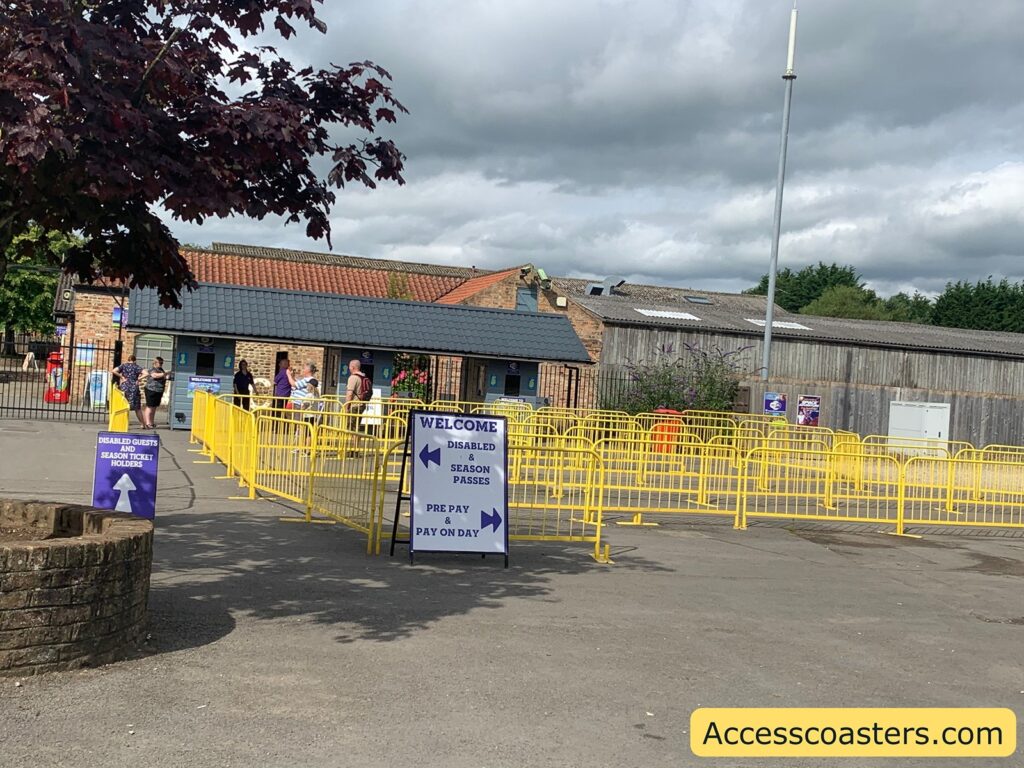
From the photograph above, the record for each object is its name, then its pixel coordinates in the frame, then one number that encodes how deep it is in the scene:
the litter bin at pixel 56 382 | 31.40
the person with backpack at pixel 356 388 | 19.94
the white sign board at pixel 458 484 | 9.98
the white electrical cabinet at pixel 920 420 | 31.01
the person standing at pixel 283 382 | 21.72
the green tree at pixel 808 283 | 116.38
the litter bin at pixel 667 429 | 18.32
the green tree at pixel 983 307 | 80.88
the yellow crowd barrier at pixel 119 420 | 16.02
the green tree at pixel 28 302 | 57.59
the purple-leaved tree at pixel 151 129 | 5.62
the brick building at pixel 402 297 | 30.61
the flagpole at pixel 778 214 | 28.89
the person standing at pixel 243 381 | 24.16
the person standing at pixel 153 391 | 23.03
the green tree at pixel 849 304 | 101.02
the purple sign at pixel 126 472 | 9.80
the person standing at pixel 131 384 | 22.64
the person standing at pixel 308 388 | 21.21
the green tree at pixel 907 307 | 105.12
